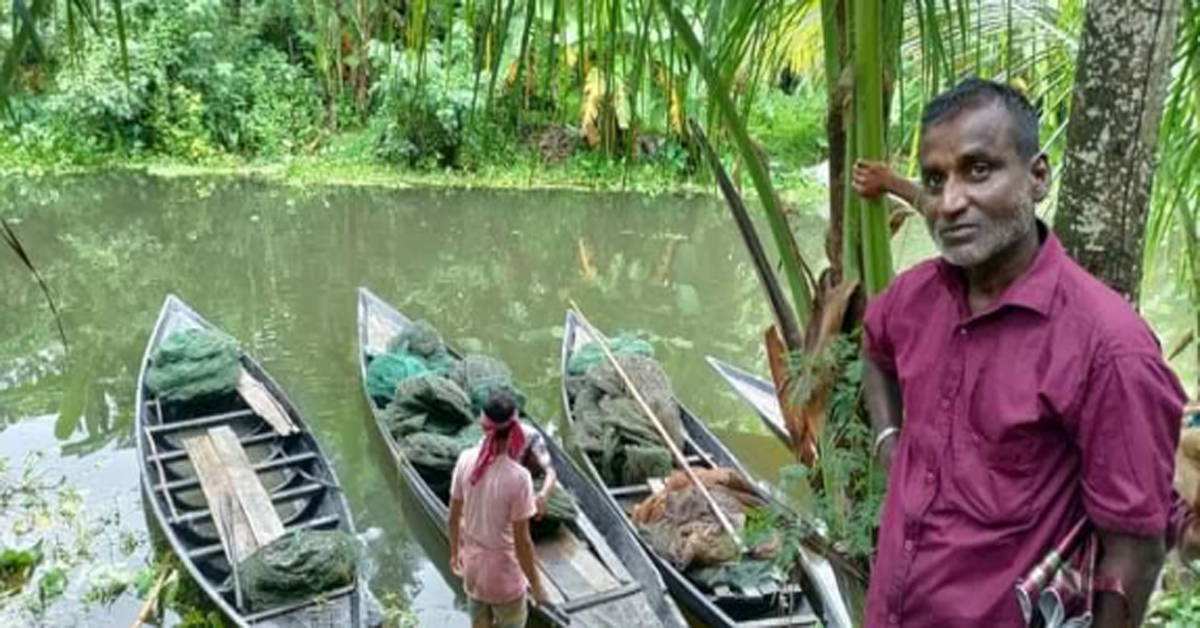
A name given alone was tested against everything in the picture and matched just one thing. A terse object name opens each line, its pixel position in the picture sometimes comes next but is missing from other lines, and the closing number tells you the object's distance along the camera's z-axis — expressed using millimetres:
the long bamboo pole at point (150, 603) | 4431
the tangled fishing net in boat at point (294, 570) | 4160
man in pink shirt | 3625
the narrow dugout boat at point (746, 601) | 3828
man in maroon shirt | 1095
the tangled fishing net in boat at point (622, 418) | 5684
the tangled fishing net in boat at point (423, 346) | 7059
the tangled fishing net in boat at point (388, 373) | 6566
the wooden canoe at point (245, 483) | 4191
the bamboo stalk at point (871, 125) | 1520
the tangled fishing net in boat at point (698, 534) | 4445
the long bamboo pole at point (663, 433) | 4770
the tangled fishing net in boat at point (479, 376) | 6312
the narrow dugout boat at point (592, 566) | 4207
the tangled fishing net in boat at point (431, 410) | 6012
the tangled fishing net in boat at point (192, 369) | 6340
